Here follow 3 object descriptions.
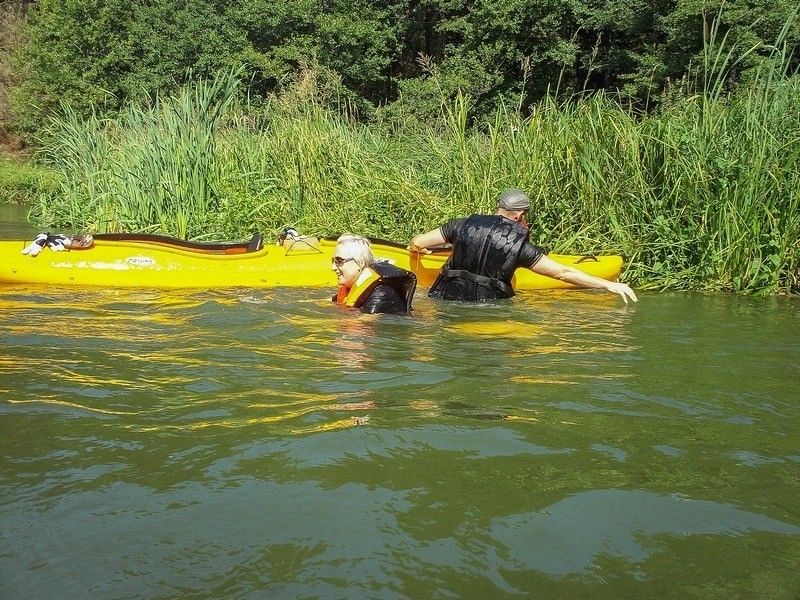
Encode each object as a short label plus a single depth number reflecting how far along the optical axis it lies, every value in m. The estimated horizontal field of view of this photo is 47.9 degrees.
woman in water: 5.22
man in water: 6.07
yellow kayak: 6.64
